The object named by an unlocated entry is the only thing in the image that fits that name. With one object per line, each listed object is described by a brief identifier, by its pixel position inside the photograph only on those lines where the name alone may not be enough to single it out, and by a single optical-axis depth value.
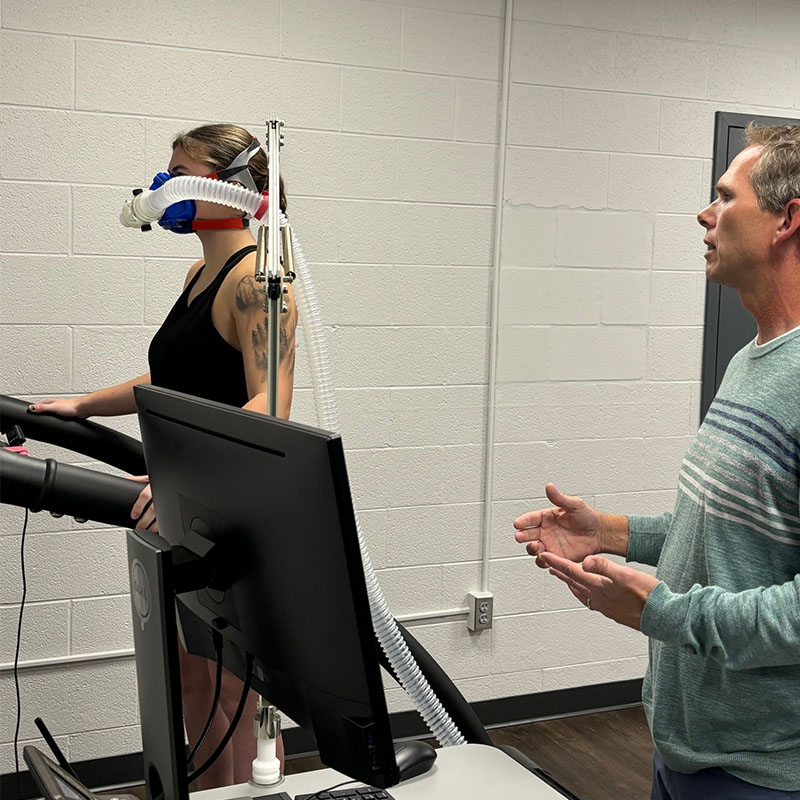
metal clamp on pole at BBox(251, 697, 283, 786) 1.30
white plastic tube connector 1.64
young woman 2.10
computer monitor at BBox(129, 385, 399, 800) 0.89
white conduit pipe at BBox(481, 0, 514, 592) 3.11
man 1.29
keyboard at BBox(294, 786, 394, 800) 1.27
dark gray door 3.43
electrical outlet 3.26
